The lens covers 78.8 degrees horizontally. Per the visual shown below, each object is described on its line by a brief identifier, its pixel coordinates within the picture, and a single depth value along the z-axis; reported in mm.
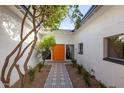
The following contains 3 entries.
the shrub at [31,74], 3952
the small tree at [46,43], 6315
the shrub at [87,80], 3499
